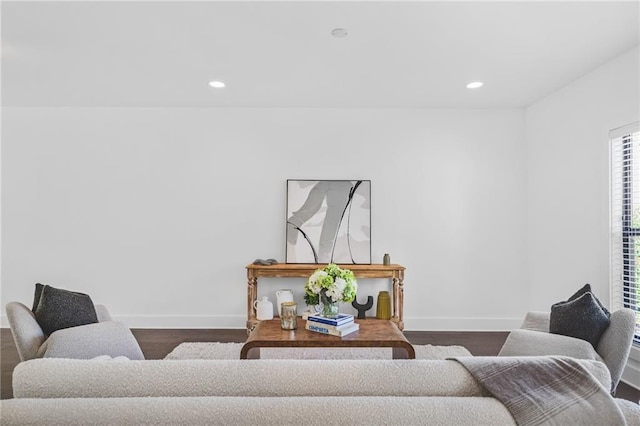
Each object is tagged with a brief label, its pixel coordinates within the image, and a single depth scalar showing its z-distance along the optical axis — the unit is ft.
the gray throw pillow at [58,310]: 6.61
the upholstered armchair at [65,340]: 6.12
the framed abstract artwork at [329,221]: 14.10
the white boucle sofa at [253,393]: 3.24
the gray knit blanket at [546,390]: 3.29
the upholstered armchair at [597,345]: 6.49
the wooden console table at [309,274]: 13.01
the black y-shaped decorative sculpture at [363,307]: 13.34
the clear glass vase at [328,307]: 9.01
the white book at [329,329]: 8.64
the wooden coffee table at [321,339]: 8.20
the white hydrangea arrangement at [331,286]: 8.91
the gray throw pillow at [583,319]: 6.79
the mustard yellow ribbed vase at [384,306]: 13.35
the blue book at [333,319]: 8.73
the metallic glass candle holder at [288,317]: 9.09
